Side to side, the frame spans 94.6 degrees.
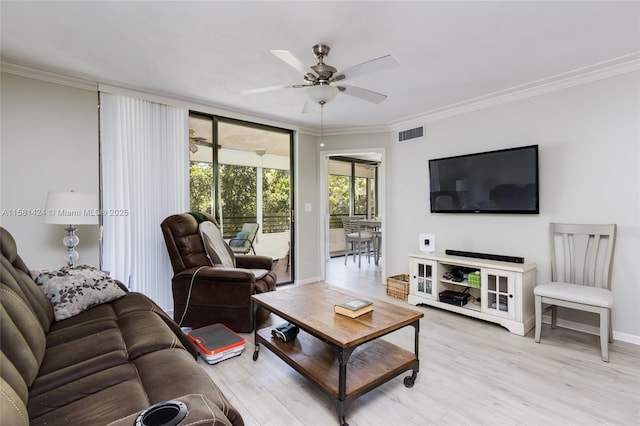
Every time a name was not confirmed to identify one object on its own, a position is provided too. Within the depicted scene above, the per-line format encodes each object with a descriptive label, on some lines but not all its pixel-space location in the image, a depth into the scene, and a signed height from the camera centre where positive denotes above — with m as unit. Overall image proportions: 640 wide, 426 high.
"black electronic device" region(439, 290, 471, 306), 3.19 -0.96
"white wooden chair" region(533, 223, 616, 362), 2.25 -0.59
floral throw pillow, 1.87 -0.51
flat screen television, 2.98 +0.30
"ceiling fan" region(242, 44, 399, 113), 1.84 +0.93
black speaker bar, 2.99 -0.51
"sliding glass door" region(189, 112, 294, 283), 3.73 +0.45
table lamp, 2.38 +0.02
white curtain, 3.03 +0.31
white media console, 2.75 -0.82
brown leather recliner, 2.74 -0.74
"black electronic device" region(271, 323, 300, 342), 2.15 -0.89
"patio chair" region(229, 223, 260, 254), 4.05 -0.38
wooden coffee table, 1.61 -0.95
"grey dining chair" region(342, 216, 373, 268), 5.88 -0.47
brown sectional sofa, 0.99 -0.66
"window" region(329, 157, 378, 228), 6.84 +0.54
